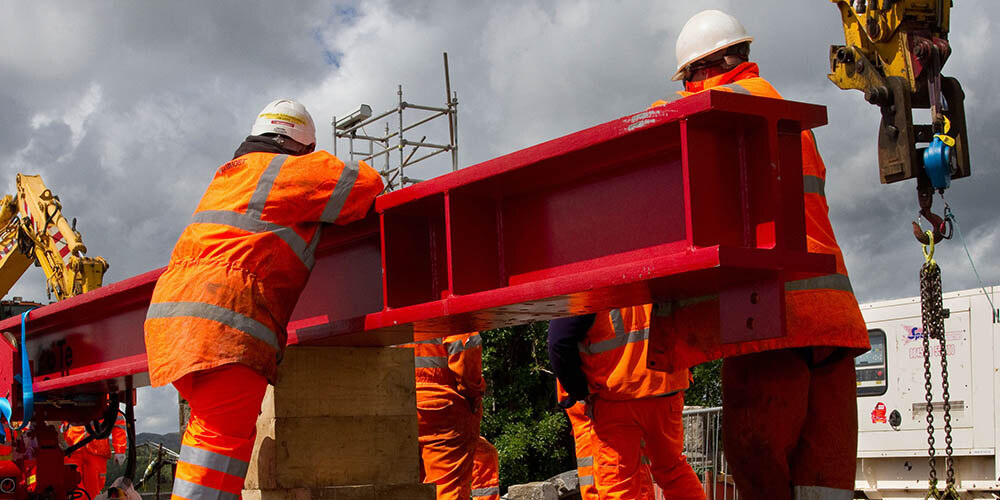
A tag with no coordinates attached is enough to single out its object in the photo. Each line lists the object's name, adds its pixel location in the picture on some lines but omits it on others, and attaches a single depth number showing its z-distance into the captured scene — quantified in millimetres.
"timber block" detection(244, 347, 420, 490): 5227
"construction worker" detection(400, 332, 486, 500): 8164
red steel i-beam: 3518
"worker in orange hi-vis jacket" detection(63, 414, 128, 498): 14094
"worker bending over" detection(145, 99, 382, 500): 4527
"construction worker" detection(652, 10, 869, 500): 4219
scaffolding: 21906
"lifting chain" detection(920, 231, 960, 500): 6562
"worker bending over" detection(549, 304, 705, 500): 6434
